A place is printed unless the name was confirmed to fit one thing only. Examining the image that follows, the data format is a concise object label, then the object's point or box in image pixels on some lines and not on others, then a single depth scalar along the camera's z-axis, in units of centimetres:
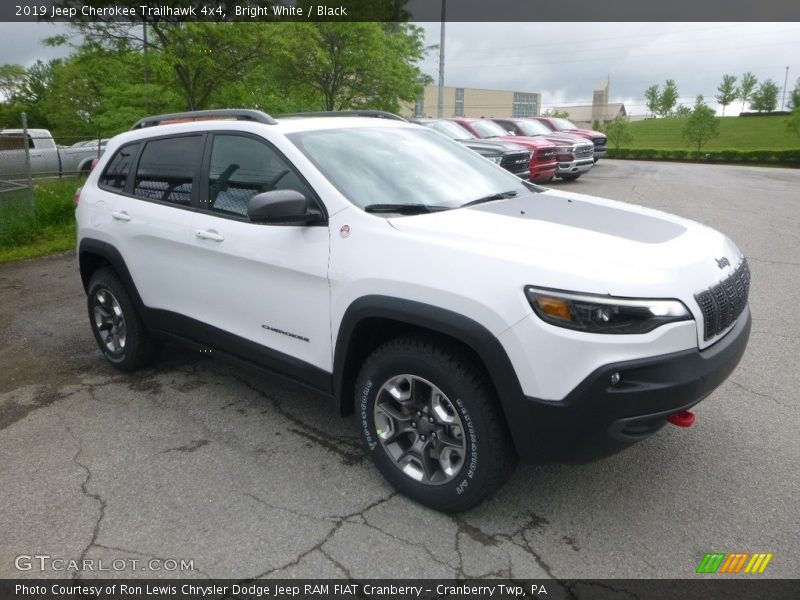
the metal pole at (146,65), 1251
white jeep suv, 255
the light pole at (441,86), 2663
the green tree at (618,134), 4238
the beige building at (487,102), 9200
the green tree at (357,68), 1806
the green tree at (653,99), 10256
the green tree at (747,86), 8981
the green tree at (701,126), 3950
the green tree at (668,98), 9938
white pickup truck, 1867
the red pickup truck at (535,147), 1559
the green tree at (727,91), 9081
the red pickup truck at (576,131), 2156
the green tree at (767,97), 8638
